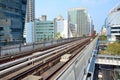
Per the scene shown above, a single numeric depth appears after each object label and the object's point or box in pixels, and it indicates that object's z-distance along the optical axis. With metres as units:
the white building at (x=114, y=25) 52.48
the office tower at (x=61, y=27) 66.51
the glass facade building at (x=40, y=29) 65.31
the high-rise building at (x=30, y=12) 86.88
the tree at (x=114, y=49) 28.48
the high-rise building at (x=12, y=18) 24.39
